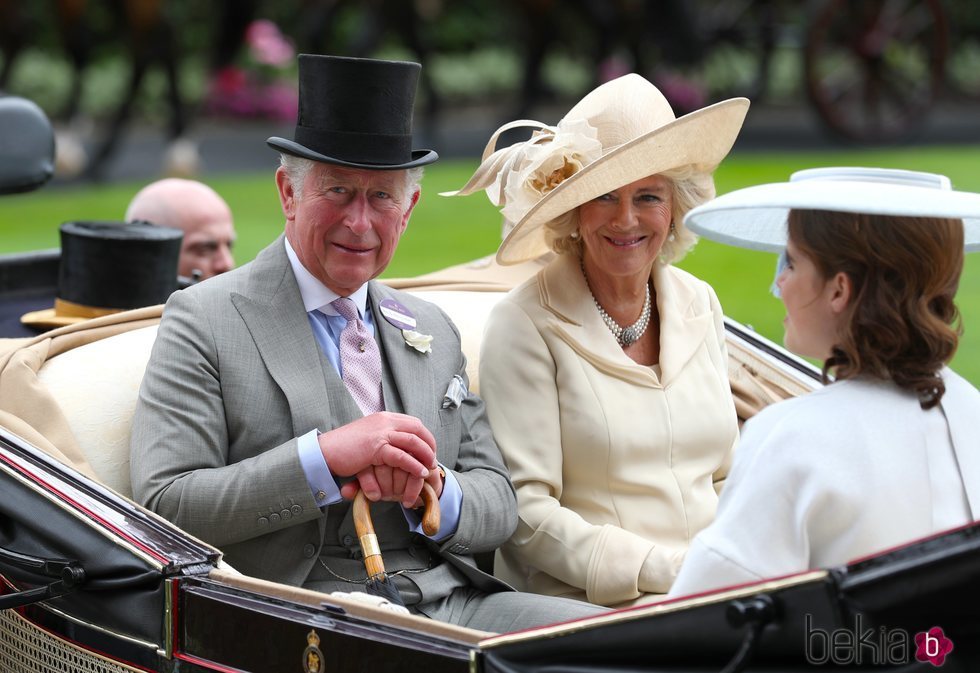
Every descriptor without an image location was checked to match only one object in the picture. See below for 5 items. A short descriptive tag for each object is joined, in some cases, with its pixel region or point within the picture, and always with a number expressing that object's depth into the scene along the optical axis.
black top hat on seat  6.42
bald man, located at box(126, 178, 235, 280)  7.67
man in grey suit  4.42
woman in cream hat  4.96
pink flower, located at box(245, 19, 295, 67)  28.77
